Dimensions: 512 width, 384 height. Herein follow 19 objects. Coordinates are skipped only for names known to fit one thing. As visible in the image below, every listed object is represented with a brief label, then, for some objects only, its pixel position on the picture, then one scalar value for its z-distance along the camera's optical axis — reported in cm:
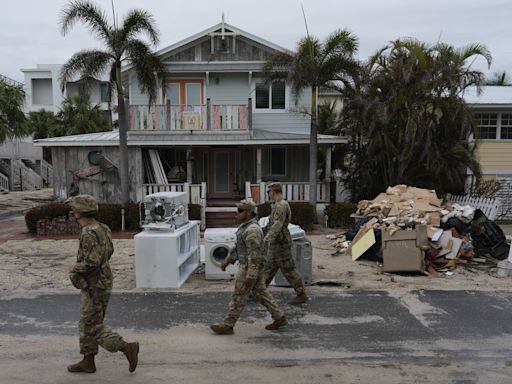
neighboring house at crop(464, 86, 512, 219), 1686
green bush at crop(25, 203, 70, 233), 1375
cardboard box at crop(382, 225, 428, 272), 850
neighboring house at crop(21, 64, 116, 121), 4534
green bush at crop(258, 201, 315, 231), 1412
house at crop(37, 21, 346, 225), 1541
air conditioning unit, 760
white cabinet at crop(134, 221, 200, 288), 732
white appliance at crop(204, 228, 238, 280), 786
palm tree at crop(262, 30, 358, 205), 1351
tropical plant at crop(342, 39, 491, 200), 1352
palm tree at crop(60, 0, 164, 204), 1317
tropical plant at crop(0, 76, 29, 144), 1873
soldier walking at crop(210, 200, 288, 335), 514
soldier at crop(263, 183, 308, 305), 625
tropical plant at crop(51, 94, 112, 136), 2822
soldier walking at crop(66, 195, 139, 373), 418
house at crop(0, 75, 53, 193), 3228
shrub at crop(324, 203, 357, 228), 1436
